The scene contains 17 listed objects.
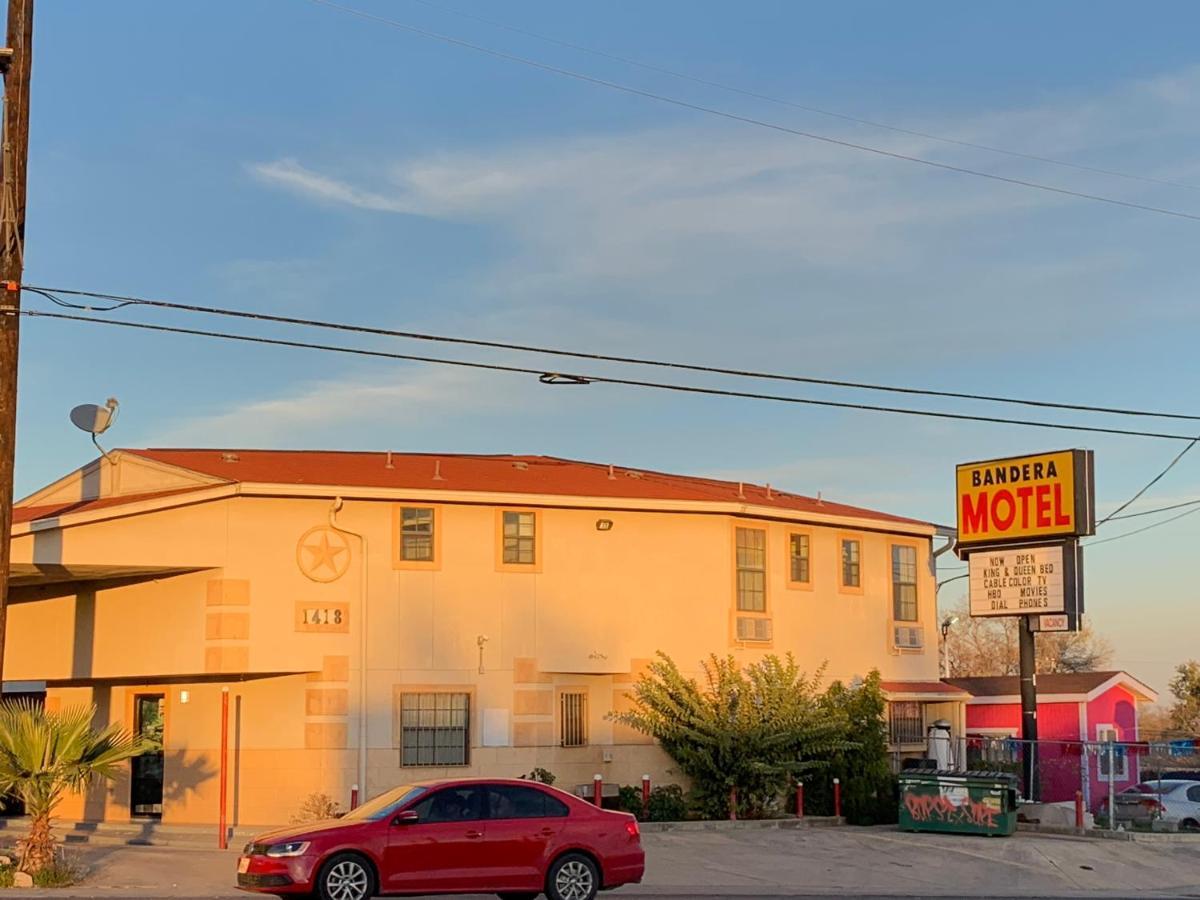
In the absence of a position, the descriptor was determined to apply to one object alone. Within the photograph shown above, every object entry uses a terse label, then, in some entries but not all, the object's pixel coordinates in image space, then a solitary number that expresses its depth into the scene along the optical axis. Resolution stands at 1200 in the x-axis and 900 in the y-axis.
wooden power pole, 19.33
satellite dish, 28.16
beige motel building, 27.17
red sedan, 16.78
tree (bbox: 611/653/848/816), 28.98
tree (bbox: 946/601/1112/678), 86.94
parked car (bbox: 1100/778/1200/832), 32.09
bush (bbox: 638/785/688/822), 28.39
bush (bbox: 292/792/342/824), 26.50
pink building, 43.22
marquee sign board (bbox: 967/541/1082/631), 29.81
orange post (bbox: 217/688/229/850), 24.02
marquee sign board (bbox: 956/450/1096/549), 29.59
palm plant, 19.59
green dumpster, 26.36
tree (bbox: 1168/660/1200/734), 72.44
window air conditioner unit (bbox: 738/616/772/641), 30.91
